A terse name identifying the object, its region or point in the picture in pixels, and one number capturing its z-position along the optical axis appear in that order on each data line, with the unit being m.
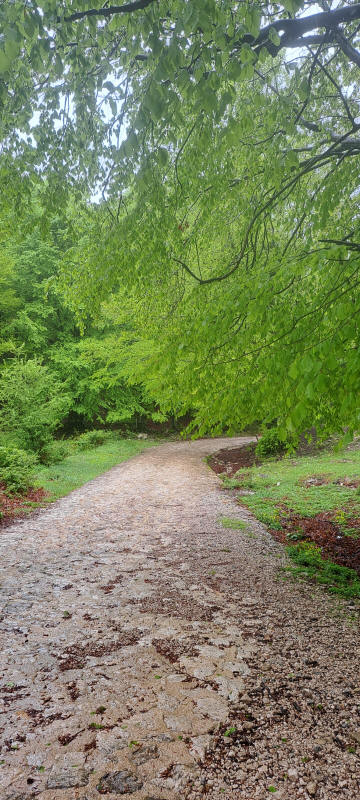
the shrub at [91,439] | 18.81
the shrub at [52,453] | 13.58
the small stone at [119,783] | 2.16
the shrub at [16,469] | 9.38
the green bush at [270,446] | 15.64
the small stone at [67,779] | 2.19
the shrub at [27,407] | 12.80
